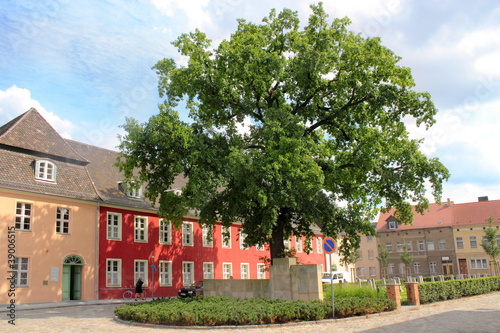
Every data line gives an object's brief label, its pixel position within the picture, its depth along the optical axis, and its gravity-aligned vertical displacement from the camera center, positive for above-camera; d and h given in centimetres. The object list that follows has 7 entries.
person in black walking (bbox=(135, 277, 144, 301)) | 3138 -118
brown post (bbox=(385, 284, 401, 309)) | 1953 -138
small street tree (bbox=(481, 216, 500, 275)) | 4981 +95
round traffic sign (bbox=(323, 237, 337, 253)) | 1692 +54
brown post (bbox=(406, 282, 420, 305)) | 2144 -156
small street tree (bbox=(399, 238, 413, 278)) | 5988 +9
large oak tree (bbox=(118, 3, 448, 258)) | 2034 +575
